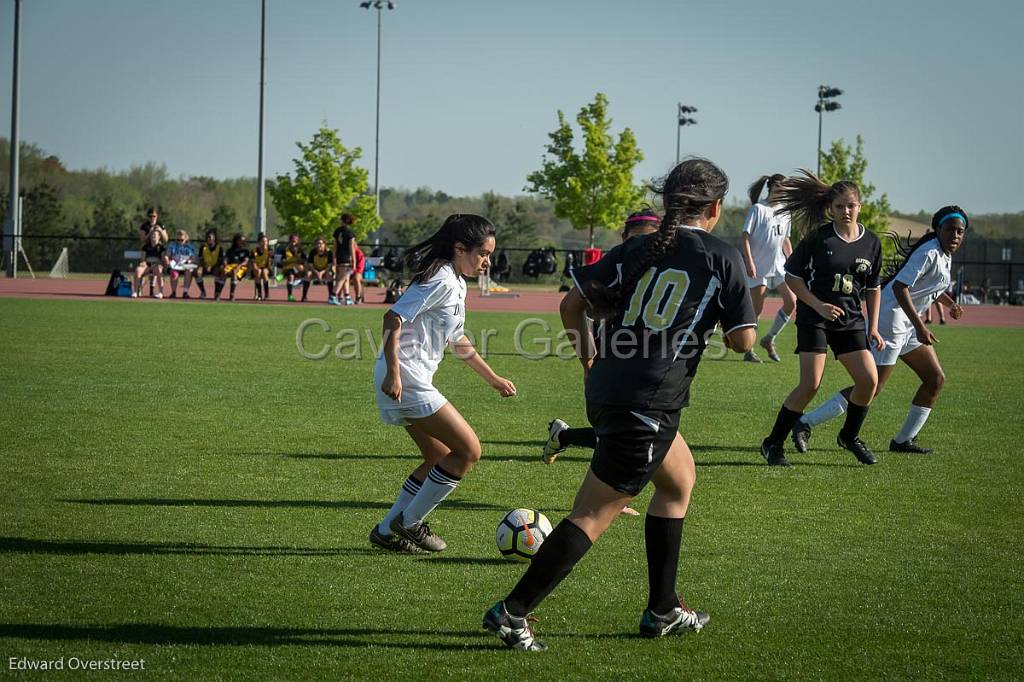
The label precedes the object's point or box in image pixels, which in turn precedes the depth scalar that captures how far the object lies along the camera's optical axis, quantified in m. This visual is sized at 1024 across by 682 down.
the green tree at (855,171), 61.97
